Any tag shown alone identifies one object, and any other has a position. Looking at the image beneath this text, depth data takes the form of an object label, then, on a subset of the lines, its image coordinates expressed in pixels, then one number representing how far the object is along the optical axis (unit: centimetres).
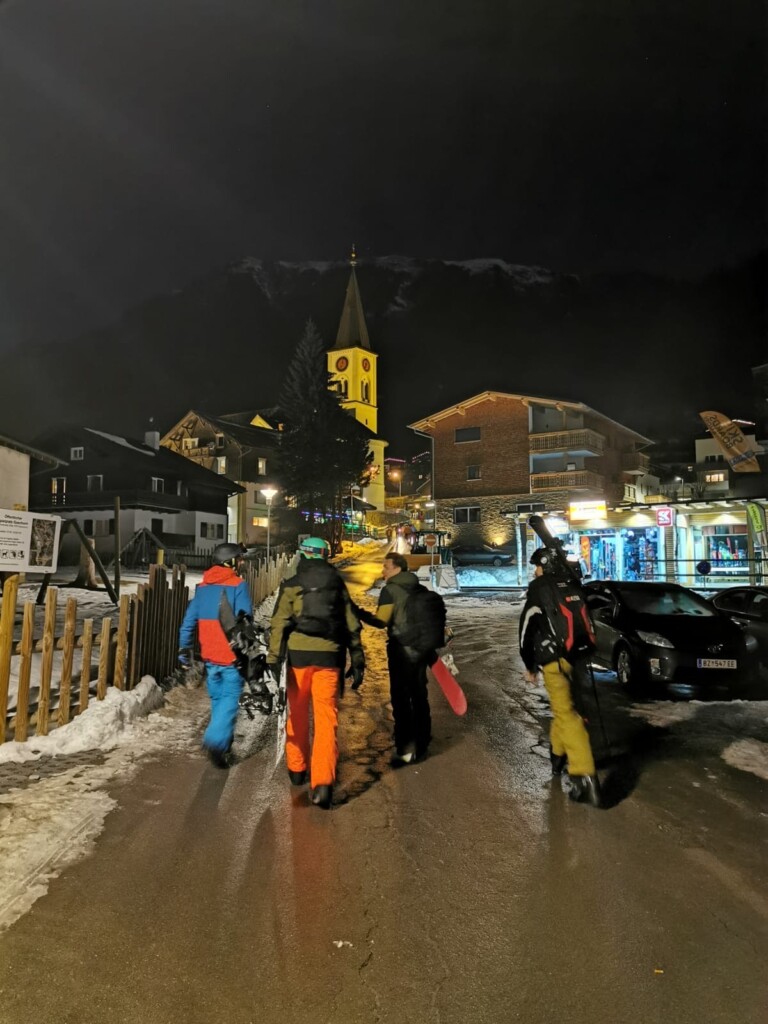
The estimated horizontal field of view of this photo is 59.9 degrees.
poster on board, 893
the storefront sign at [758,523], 2425
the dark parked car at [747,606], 1088
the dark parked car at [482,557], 4053
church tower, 9038
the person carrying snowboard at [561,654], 511
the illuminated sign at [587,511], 3019
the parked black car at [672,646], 905
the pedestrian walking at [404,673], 602
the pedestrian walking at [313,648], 516
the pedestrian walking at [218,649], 576
